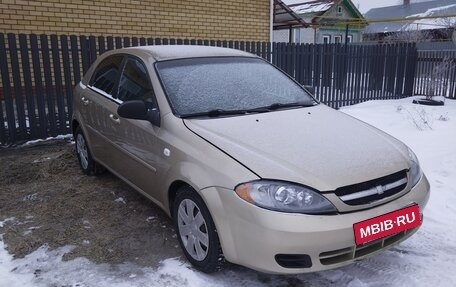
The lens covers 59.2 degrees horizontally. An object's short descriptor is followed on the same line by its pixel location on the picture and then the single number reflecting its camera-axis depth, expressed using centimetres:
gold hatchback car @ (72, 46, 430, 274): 230
